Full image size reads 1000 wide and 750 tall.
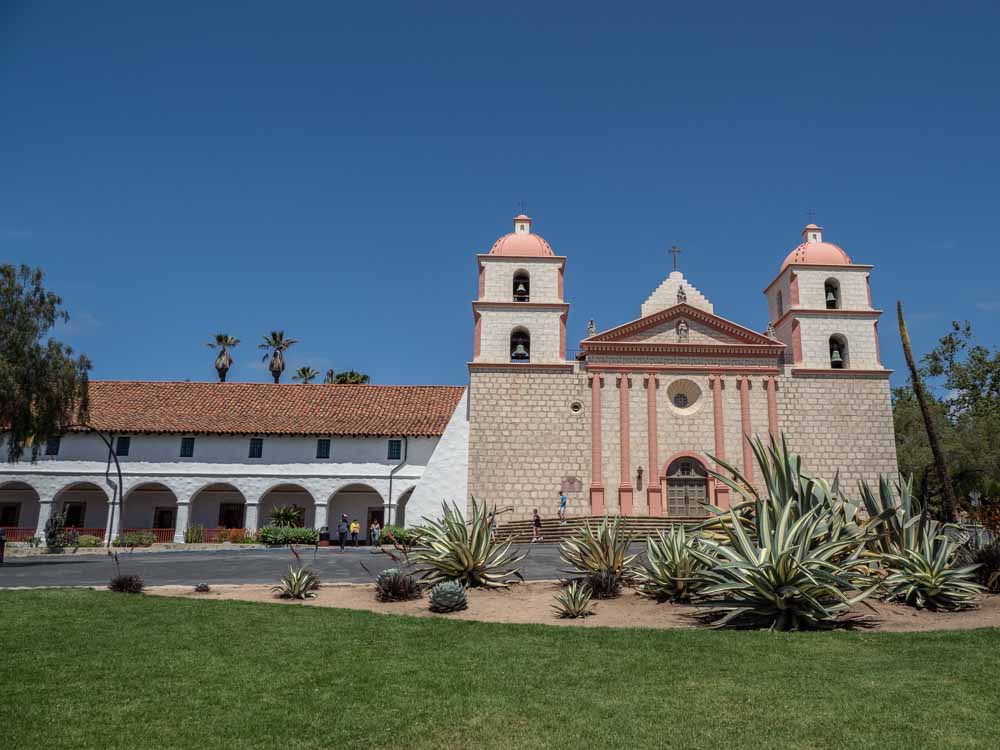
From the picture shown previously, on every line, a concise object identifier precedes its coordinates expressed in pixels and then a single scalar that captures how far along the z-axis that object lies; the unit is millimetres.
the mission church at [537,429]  29641
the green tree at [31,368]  21484
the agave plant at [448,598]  12164
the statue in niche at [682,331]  31000
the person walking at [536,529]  26750
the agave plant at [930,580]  11422
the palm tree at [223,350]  52562
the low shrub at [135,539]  27562
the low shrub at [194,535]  29625
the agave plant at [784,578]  10133
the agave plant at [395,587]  13199
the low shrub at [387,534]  27034
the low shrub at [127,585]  13852
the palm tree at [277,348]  53250
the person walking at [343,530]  27078
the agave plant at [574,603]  11578
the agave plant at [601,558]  12961
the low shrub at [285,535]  28859
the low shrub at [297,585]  13555
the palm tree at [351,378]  49500
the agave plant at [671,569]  12258
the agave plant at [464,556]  14023
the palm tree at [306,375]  53781
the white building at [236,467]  30734
